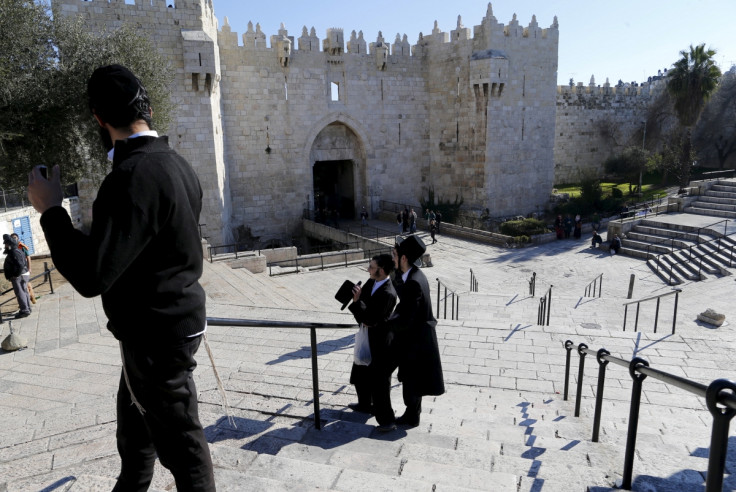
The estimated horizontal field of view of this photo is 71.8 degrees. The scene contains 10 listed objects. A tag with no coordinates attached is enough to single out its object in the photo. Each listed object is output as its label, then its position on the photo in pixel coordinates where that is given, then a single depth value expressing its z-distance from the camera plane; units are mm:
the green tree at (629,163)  26703
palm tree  24000
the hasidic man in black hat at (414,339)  3695
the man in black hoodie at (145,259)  1582
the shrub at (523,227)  19141
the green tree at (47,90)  7965
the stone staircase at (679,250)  14156
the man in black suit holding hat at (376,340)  3596
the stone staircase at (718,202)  18781
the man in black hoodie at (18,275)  7418
